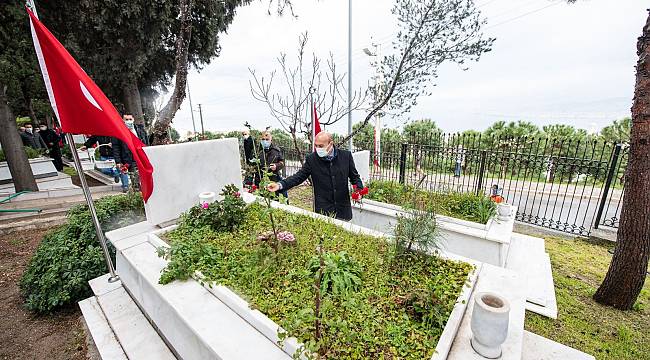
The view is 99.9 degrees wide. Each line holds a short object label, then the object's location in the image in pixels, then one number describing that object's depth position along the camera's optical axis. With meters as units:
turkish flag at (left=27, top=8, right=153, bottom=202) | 2.86
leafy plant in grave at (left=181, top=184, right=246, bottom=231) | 3.76
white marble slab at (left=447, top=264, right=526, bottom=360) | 1.90
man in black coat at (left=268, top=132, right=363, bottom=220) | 3.95
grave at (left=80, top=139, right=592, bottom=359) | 2.04
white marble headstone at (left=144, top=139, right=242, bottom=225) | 3.90
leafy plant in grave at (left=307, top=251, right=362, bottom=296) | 2.38
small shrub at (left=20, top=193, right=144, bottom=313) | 3.78
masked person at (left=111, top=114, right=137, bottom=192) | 6.99
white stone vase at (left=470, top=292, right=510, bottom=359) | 1.77
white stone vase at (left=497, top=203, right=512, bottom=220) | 4.95
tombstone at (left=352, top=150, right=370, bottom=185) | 6.53
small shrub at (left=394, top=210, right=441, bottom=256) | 2.97
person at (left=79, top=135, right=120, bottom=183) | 9.57
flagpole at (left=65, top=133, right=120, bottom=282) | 3.11
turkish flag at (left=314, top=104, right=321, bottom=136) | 5.95
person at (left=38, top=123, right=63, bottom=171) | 11.27
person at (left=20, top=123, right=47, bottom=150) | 12.92
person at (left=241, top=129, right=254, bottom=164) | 6.83
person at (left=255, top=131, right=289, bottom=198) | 6.12
